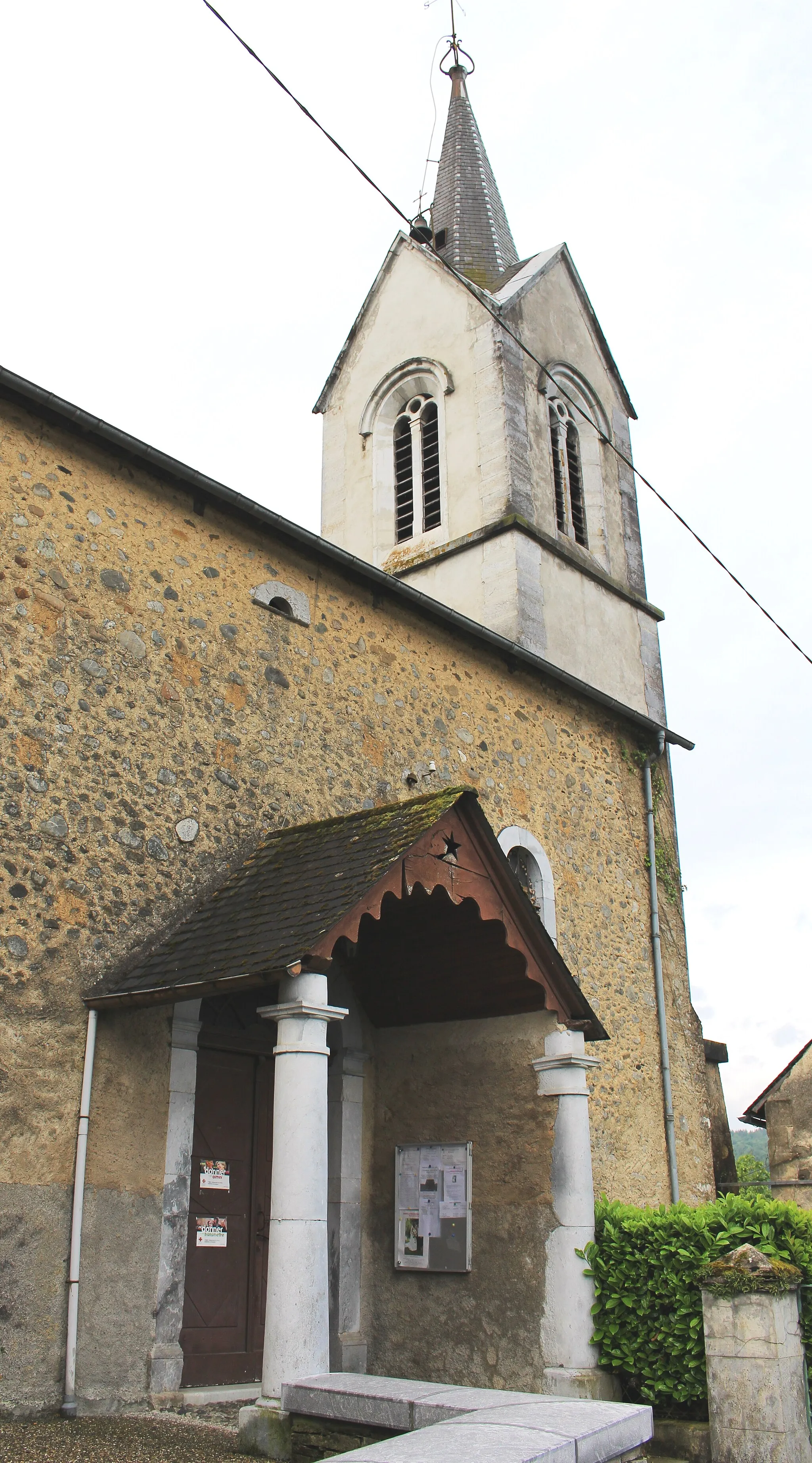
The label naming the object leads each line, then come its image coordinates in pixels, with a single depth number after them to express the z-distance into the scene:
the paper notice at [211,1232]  6.79
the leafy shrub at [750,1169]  32.72
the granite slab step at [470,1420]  3.71
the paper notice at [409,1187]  7.37
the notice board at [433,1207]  6.98
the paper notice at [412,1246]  7.18
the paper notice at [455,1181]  7.05
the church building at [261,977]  5.86
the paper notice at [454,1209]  6.97
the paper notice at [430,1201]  7.16
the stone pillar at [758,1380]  5.11
